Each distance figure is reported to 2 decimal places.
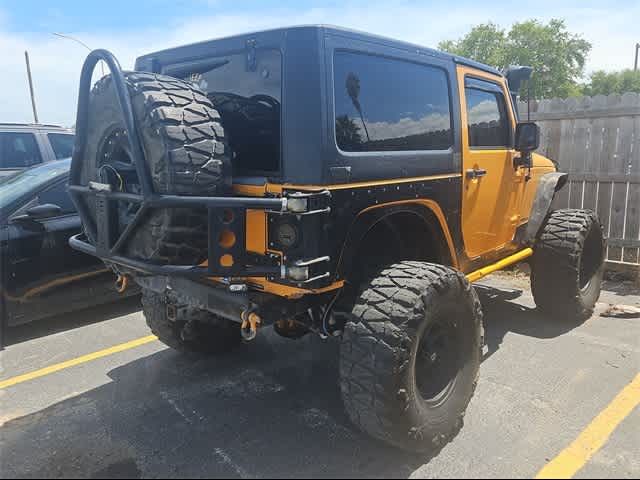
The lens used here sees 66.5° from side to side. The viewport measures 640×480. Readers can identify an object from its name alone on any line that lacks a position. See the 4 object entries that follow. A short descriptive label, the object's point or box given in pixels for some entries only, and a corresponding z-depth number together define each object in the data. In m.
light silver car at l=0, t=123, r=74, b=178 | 7.52
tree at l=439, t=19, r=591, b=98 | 48.25
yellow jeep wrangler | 2.43
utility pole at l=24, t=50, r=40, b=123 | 28.58
